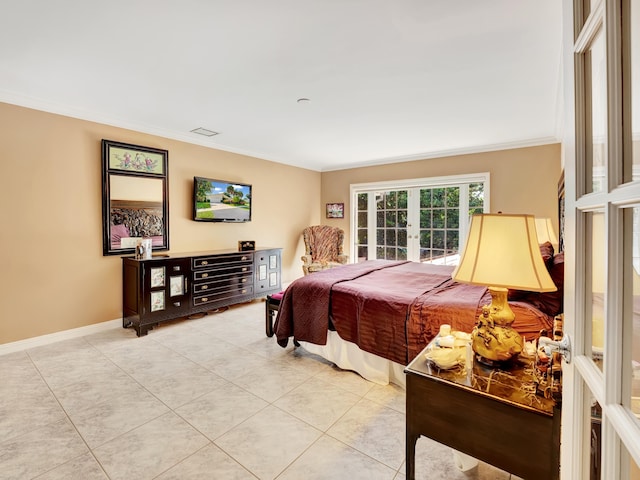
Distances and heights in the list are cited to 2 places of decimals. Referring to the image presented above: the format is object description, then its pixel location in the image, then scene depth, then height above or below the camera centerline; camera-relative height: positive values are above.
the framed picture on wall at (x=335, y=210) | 6.33 +0.55
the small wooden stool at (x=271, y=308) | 3.26 -0.76
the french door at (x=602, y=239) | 0.49 -0.01
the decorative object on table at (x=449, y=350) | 1.33 -0.53
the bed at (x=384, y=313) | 1.91 -0.56
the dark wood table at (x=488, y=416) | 1.08 -0.69
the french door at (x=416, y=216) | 4.96 +0.37
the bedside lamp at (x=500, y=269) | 1.24 -0.13
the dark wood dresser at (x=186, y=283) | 3.52 -0.60
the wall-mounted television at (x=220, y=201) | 4.39 +0.56
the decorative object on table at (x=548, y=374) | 1.08 -0.51
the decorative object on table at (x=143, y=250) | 3.59 -0.14
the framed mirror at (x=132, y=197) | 3.57 +0.50
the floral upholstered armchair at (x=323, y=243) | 5.81 -0.12
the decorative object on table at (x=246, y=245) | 4.64 -0.12
